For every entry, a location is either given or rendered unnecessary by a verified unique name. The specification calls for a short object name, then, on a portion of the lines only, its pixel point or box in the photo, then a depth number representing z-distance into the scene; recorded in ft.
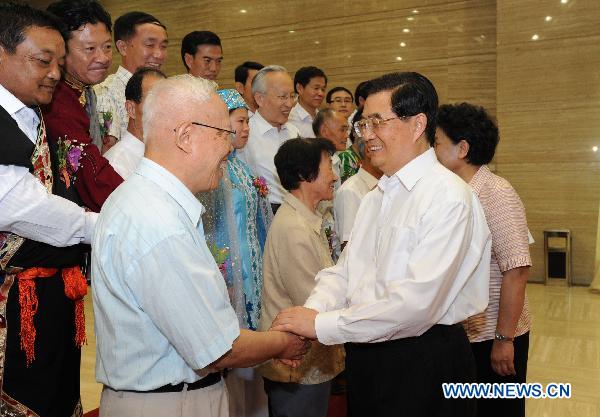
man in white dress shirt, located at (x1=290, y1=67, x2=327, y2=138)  19.03
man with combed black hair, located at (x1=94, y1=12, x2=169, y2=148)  11.13
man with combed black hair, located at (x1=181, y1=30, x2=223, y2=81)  14.16
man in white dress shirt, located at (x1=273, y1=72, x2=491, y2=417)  5.96
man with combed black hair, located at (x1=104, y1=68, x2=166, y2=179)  8.78
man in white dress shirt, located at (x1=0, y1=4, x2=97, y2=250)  6.41
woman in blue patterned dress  9.69
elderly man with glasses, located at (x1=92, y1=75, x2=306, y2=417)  4.82
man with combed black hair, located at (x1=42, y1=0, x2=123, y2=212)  7.43
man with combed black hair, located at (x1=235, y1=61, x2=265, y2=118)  18.29
